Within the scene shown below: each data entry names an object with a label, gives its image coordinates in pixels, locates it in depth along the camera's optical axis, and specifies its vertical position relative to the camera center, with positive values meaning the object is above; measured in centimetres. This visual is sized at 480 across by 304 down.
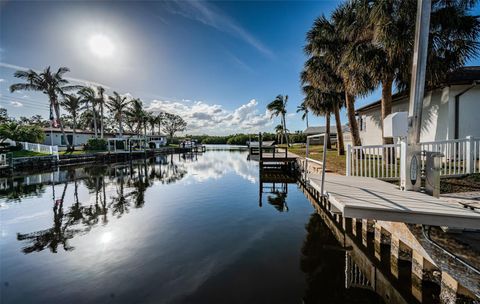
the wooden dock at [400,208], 267 -91
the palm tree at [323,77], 1496 +444
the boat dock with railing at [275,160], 1702 -139
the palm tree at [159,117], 5646 +715
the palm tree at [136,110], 4389 +708
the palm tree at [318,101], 1873 +353
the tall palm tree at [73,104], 3362 +658
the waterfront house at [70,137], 3403 +169
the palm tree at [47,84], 2619 +787
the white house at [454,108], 922 +133
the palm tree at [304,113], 5192 +683
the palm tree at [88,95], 3438 +816
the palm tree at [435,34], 841 +409
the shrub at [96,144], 3198 +29
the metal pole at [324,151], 382 -17
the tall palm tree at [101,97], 3681 +827
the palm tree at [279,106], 4188 +693
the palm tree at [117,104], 3794 +729
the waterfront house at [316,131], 3264 +224
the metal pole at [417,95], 397 +86
